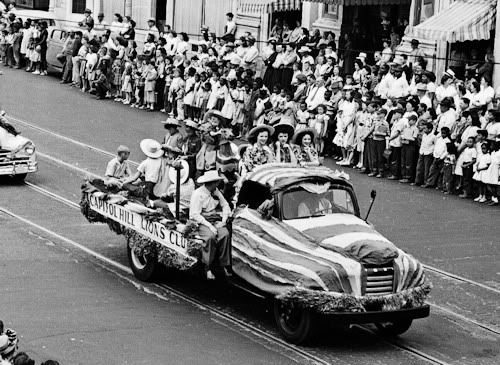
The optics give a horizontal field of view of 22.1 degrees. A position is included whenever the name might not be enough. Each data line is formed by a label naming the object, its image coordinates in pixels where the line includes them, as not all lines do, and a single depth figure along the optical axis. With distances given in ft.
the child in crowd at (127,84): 117.70
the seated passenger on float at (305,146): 61.00
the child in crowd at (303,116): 95.45
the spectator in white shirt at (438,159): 85.51
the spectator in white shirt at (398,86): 96.27
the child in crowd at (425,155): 86.89
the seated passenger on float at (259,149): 59.98
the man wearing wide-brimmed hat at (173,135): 67.31
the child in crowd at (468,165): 83.20
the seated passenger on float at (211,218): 53.72
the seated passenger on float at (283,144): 60.70
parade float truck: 48.70
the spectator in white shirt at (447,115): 87.81
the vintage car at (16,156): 81.20
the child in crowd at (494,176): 81.00
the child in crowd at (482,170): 81.66
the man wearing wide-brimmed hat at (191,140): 65.21
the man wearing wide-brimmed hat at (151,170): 62.59
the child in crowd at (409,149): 88.28
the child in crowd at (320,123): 95.61
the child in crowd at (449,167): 84.53
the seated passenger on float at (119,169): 64.80
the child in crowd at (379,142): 90.43
